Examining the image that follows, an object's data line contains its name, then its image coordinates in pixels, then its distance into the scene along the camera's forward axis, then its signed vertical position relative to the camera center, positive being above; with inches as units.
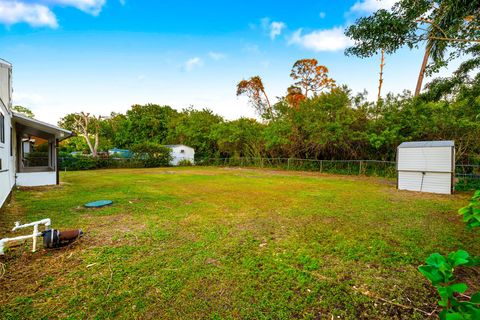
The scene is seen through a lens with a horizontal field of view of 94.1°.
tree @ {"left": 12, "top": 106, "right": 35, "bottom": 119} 1188.4 +221.3
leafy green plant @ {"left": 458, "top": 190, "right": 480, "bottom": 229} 42.1 -10.7
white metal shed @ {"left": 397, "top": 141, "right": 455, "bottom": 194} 297.1 -11.9
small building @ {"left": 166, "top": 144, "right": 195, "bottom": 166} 951.0 -1.0
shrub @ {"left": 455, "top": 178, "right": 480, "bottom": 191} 330.6 -38.9
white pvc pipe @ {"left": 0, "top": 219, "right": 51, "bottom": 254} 114.8 -47.3
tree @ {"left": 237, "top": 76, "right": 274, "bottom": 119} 956.6 +273.5
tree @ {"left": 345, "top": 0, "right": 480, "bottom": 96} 218.1 +130.9
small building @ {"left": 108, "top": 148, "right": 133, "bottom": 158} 834.5 -10.8
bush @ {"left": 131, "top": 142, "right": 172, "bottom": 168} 838.4 -8.4
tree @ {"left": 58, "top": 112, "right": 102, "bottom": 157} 877.8 +110.1
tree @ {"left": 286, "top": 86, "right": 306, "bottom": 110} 849.4 +241.9
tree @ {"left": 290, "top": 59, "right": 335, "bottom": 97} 860.0 +312.5
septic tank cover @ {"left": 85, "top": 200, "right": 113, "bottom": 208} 221.3 -52.8
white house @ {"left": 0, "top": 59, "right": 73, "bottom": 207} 302.8 +9.7
